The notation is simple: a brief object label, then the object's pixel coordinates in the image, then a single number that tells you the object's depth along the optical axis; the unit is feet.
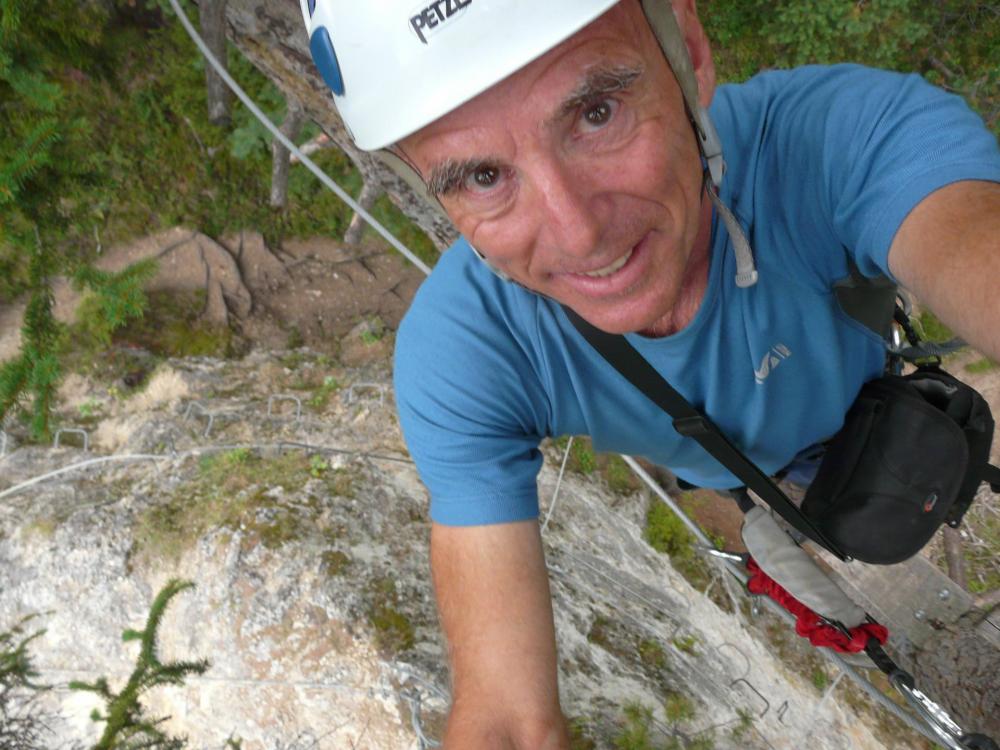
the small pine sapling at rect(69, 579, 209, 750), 4.86
